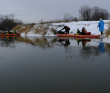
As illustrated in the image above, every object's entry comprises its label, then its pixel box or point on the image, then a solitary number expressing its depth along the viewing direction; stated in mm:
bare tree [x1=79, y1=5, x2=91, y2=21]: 56041
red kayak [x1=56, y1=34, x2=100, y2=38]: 19369
